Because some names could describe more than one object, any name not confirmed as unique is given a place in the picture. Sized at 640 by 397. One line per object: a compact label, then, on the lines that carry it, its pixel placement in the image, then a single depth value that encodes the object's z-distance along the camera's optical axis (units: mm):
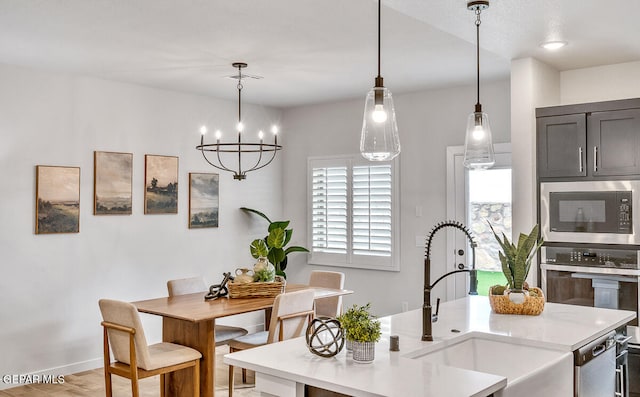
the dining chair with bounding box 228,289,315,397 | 4059
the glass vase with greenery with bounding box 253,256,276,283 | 4527
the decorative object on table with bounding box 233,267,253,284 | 4441
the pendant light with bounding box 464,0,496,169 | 2867
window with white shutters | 6262
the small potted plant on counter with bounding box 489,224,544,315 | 3104
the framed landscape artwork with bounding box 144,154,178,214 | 5723
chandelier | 6319
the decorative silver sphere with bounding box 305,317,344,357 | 2162
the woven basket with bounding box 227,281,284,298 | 4406
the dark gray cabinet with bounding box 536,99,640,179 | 4012
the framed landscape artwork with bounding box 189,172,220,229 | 6129
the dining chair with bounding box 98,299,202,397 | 3586
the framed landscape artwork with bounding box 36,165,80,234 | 4949
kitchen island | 1883
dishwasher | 2531
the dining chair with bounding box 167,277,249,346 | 4679
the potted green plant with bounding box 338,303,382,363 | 2121
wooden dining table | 3896
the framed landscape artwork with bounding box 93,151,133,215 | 5332
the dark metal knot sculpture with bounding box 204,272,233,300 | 4453
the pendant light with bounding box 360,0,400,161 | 2172
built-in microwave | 3980
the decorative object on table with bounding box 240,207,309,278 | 6422
